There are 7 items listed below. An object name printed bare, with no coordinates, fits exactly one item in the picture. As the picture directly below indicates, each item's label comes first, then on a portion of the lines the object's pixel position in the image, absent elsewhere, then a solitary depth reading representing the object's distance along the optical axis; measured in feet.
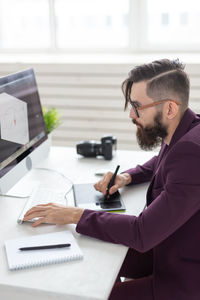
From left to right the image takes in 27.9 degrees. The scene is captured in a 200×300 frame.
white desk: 3.26
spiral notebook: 3.57
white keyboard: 4.77
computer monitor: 4.95
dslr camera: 6.36
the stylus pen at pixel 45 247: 3.77
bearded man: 3.74
